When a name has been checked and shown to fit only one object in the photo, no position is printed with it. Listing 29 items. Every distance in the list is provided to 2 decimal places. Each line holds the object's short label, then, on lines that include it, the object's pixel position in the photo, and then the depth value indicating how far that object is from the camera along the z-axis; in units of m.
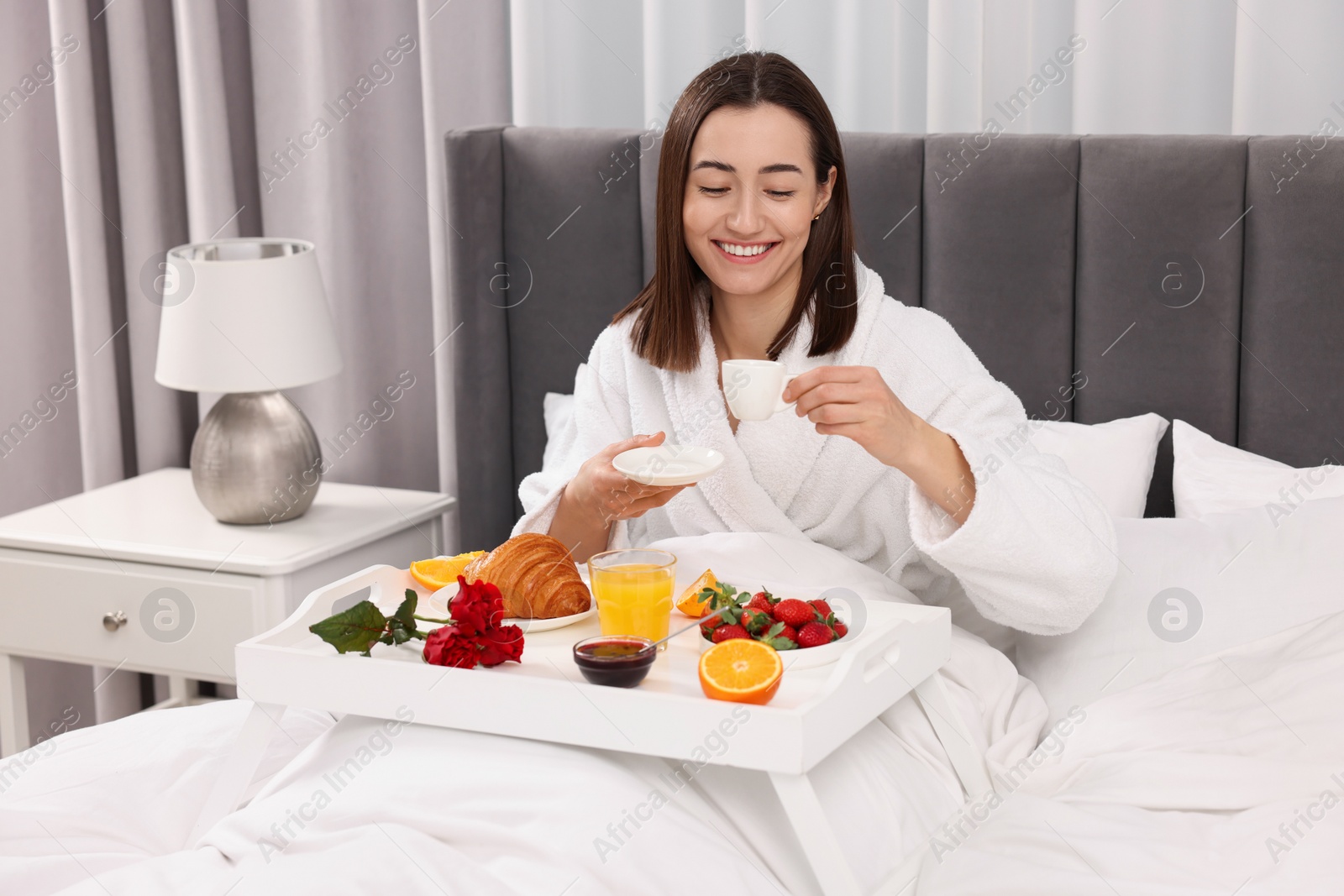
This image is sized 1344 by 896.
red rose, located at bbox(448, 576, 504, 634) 1.24
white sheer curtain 1.94
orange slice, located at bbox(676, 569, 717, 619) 1.39
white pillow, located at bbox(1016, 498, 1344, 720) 1.51
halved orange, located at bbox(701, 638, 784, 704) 1.14
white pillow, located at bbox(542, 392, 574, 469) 2.19
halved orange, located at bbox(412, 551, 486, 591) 1.52
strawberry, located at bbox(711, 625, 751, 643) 1.30
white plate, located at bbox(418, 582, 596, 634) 1.37
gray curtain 2.52
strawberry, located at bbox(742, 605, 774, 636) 1.30
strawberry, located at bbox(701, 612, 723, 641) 1.33
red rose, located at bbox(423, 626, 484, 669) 1.23
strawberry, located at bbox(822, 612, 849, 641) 1.32
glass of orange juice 1.32
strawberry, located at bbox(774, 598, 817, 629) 1.31
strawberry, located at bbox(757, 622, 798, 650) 1.29
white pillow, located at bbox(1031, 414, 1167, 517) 1.82
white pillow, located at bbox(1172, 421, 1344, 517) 1.68
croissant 1.40
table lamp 2.17
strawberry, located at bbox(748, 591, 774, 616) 1.35
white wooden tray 1.12
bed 1.13
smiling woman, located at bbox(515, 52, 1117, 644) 1.53
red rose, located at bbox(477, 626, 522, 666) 1.24
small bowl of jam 1.17
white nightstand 2.14
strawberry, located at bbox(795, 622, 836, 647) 1.29
